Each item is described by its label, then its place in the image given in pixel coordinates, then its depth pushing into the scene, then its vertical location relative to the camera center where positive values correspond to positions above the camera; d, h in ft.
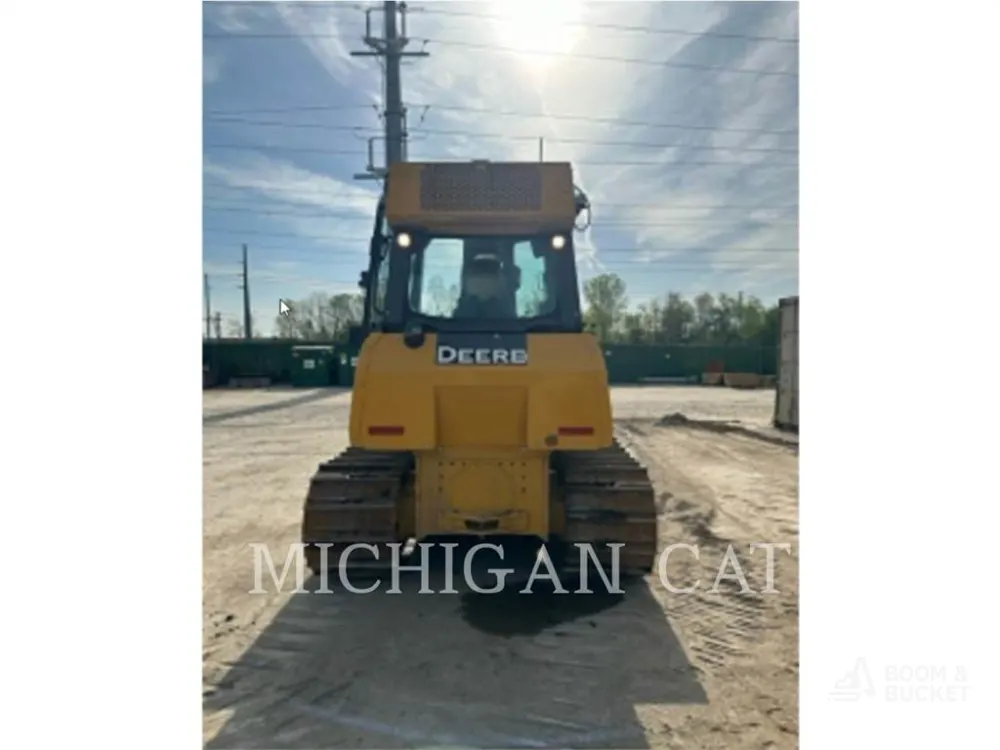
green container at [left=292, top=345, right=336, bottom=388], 49.21 -0.13
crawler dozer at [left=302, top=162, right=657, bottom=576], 11.42 -0.44
